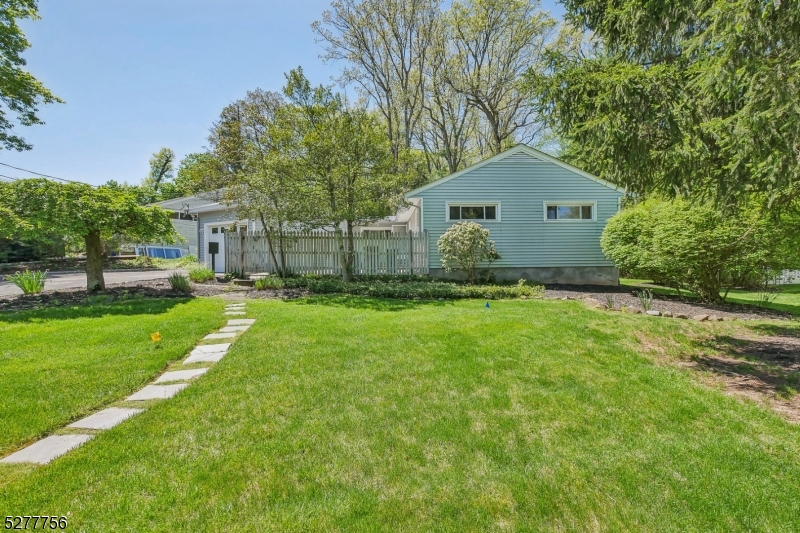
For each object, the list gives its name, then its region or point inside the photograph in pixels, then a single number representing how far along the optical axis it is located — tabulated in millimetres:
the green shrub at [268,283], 10383
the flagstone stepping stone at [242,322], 6207
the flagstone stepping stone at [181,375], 3775
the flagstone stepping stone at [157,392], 3307
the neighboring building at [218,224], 16506
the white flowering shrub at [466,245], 11375
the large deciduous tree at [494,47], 19906
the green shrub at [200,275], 11914
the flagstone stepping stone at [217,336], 5324
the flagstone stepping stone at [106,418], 2797
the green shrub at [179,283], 9469
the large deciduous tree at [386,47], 20391
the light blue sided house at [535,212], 13219
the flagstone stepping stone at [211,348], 4691
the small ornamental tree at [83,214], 7555
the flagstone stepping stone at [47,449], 2350
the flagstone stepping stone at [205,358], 4332
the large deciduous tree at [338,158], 9883
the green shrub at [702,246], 8477
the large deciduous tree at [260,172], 10148
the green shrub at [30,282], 9047
